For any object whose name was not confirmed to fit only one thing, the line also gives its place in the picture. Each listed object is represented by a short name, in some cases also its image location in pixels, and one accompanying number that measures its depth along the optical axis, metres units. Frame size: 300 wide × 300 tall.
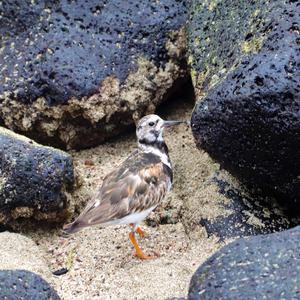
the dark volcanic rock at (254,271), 4.01
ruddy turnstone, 5.59
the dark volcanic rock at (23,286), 4.45
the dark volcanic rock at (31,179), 5.79
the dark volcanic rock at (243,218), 5.68
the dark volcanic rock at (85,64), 6.55
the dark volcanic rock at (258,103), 5.11
